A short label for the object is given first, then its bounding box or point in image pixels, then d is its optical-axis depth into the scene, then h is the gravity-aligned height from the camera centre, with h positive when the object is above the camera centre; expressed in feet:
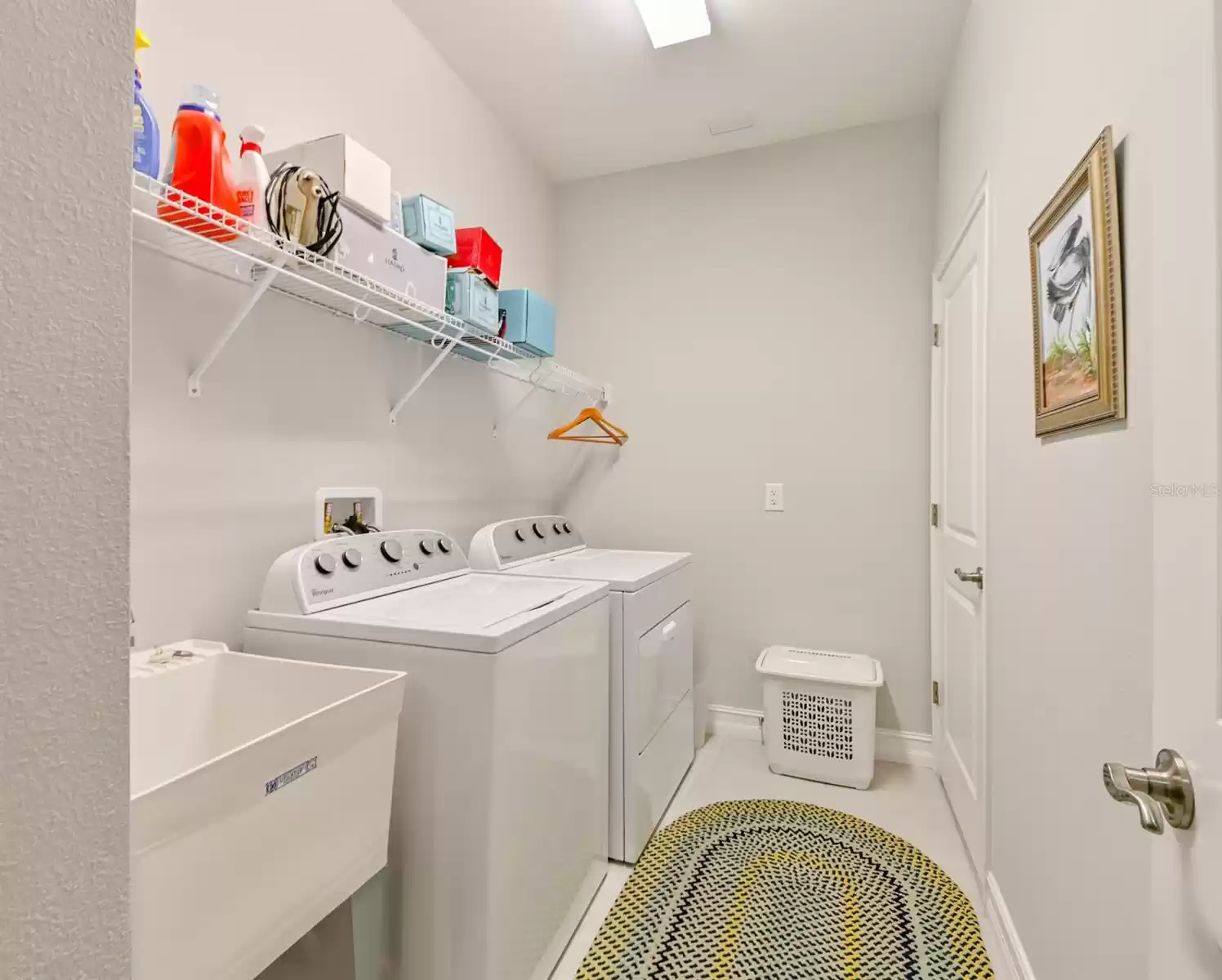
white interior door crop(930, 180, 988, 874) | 5.88 -0.35
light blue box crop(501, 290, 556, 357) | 6.71 +1.92
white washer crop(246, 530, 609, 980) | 3.76 -1.65
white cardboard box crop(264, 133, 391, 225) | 4.48 +2.43
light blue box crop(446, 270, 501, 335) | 5.80 +1.85
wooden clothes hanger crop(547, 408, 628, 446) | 8.65 +0.91
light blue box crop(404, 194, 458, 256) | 5.43 +2.39
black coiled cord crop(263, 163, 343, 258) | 3.97 +1.88
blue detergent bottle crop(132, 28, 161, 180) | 3.34 +1.94
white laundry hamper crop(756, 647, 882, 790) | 7.45 -2.77
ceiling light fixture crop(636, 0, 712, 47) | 6.09 +4.80
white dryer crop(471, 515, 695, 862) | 5.76 -1.63
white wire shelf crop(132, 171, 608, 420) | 3.55 +1.59
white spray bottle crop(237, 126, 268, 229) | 3.84 +1.99
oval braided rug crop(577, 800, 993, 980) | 4.74 -3.58
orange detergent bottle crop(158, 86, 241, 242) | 3.55 +1.89
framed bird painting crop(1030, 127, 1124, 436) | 3.14 +1.10
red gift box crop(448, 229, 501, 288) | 6.10 +2.40
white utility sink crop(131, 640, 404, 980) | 2.33 -1.42
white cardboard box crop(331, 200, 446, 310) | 4.54 +1.86
